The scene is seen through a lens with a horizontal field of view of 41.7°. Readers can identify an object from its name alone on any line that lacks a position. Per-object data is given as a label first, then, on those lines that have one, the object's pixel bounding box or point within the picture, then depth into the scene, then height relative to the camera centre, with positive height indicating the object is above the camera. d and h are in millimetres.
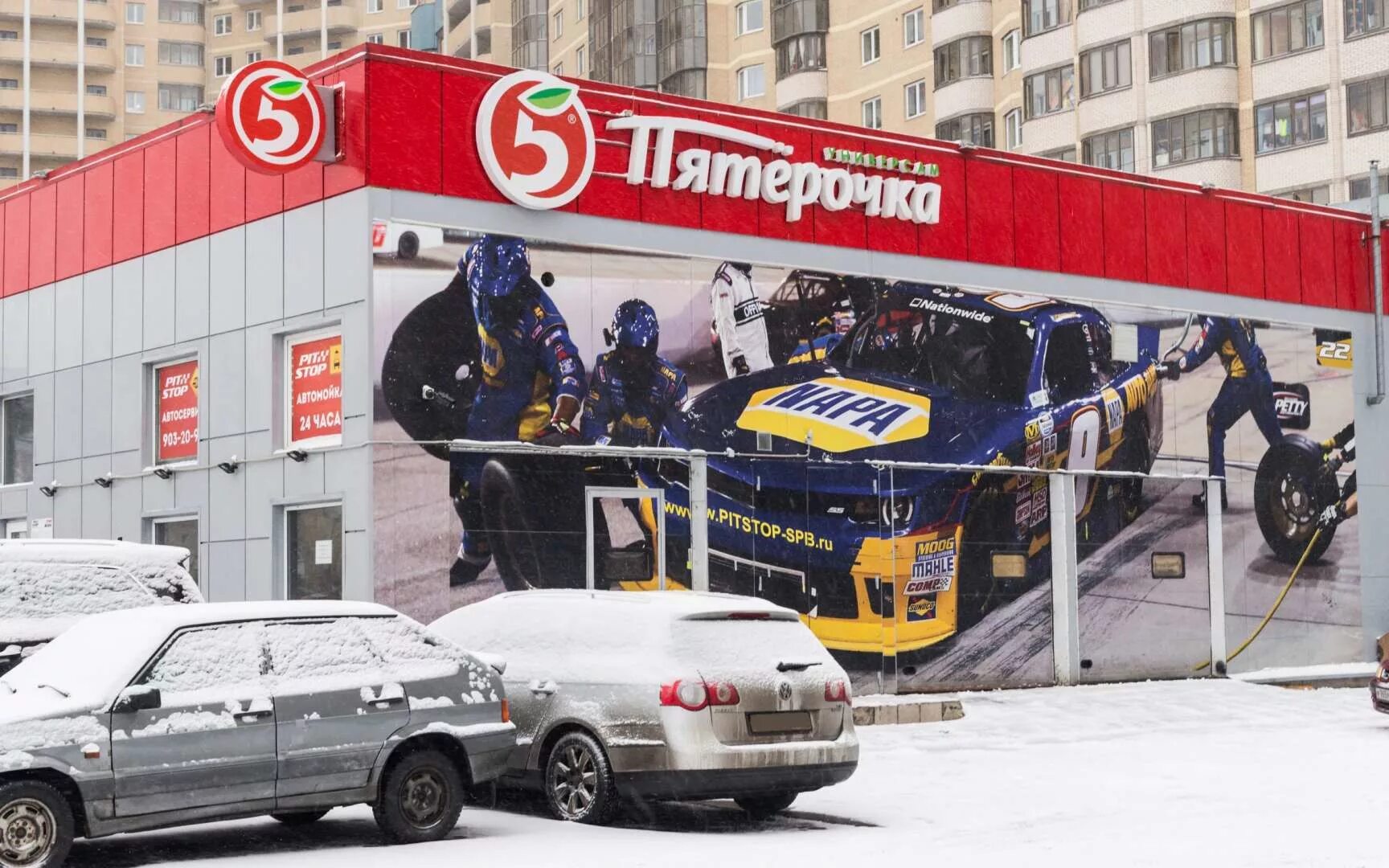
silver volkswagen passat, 11492 -1180
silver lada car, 9609 -1109
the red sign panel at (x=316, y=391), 18781 +1414
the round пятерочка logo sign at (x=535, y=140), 19125 +4079
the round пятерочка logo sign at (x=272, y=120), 18297 +4114
